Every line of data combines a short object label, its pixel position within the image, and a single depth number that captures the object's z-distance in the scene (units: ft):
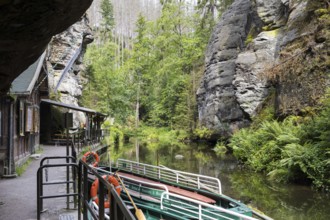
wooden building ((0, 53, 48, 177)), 36.45
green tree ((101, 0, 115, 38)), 204.85
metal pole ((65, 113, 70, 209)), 26.55
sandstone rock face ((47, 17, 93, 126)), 96.68
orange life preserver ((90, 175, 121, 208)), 18.27
